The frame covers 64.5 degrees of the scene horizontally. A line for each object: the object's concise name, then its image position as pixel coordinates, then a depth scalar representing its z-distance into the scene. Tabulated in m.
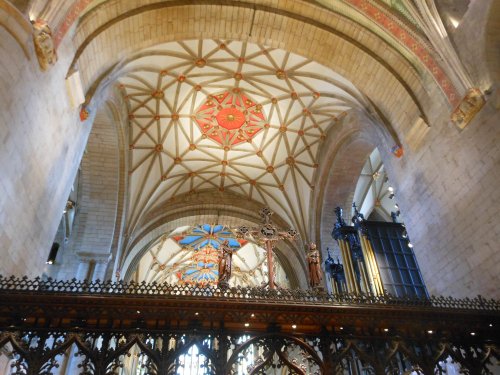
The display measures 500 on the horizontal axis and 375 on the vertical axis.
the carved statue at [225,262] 7.92
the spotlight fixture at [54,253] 12.05
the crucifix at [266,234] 8.29
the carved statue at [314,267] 8.87
